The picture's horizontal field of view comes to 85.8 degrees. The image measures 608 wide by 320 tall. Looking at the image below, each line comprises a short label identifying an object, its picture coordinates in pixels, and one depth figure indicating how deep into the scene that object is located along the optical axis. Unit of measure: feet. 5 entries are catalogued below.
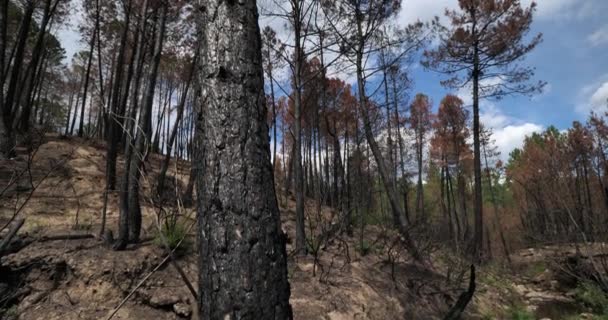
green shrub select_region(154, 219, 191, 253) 13.42
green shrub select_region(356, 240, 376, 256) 20.66
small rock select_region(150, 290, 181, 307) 12.05
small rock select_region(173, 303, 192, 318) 11.77
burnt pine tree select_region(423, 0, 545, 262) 33.99
